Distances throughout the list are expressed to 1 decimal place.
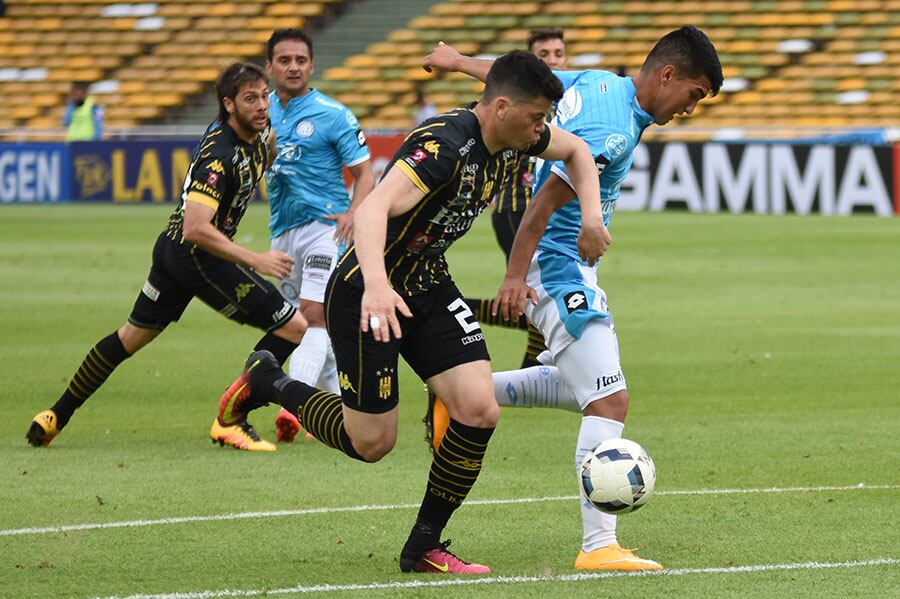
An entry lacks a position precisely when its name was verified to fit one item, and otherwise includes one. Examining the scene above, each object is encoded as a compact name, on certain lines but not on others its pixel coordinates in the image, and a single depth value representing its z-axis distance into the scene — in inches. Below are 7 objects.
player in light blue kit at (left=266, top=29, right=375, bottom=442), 733.3
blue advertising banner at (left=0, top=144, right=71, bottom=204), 2346.2
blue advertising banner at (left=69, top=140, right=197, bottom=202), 2308.1
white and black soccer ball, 450.0
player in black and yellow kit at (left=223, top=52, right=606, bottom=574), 430.9
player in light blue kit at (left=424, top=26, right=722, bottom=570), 483.5
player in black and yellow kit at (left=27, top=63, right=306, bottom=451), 621.3
